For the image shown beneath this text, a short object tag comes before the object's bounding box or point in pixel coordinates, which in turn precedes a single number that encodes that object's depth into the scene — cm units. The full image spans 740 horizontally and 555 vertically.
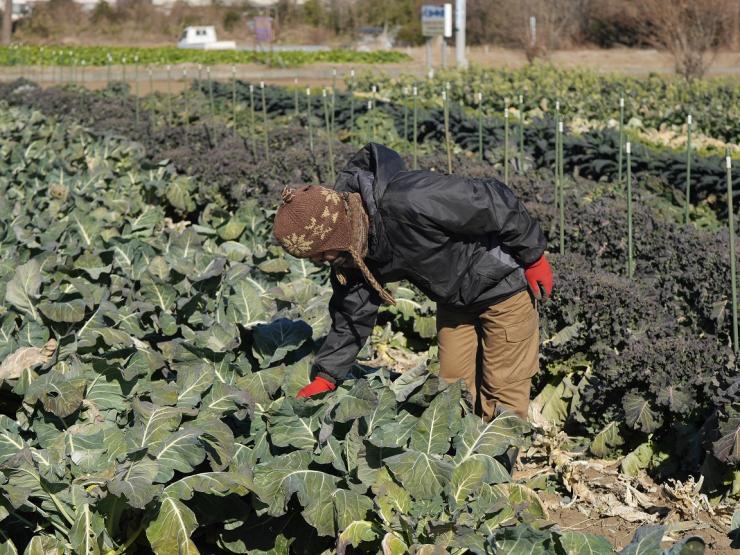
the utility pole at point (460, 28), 2572
